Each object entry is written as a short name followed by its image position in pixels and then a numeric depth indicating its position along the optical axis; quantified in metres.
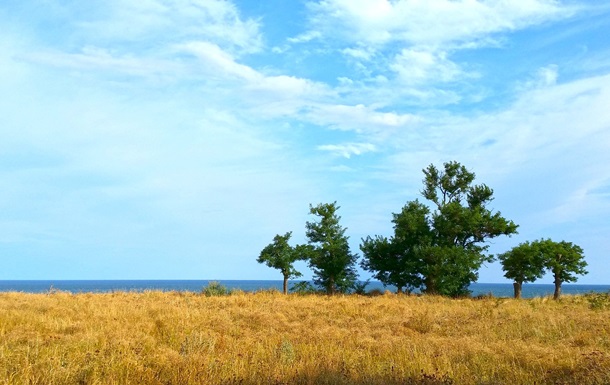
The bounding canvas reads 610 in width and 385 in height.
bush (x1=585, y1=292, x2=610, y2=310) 22.94
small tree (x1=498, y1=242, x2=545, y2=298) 34.88
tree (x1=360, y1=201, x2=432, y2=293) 35.50
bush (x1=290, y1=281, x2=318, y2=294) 36.78
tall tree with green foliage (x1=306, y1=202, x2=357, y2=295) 35.88
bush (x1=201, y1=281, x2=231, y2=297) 31.48
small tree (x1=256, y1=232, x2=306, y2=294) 35.16
